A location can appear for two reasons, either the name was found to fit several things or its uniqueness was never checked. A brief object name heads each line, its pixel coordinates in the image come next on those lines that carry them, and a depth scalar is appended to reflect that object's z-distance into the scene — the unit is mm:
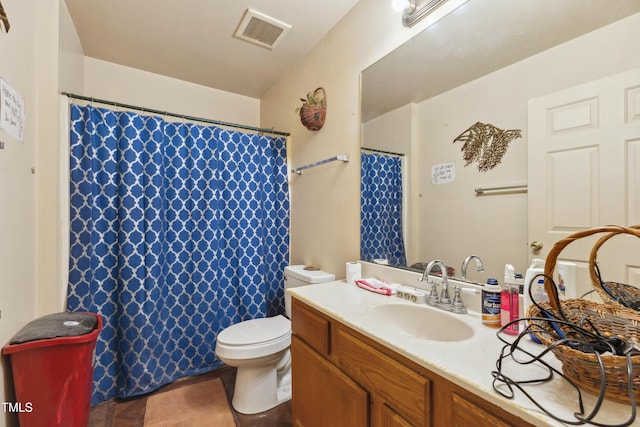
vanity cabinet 678
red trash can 1018
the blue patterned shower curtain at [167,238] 1694
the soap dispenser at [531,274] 873
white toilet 1581
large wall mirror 899
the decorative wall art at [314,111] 1875
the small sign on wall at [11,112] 1004
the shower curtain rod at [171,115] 1654
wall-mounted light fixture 1222
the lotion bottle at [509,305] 920
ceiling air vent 1759
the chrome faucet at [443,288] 1146
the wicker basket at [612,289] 717
